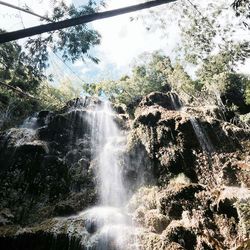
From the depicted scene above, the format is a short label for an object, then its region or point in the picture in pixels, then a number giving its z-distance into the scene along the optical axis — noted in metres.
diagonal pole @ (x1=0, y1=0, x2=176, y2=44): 2.54
